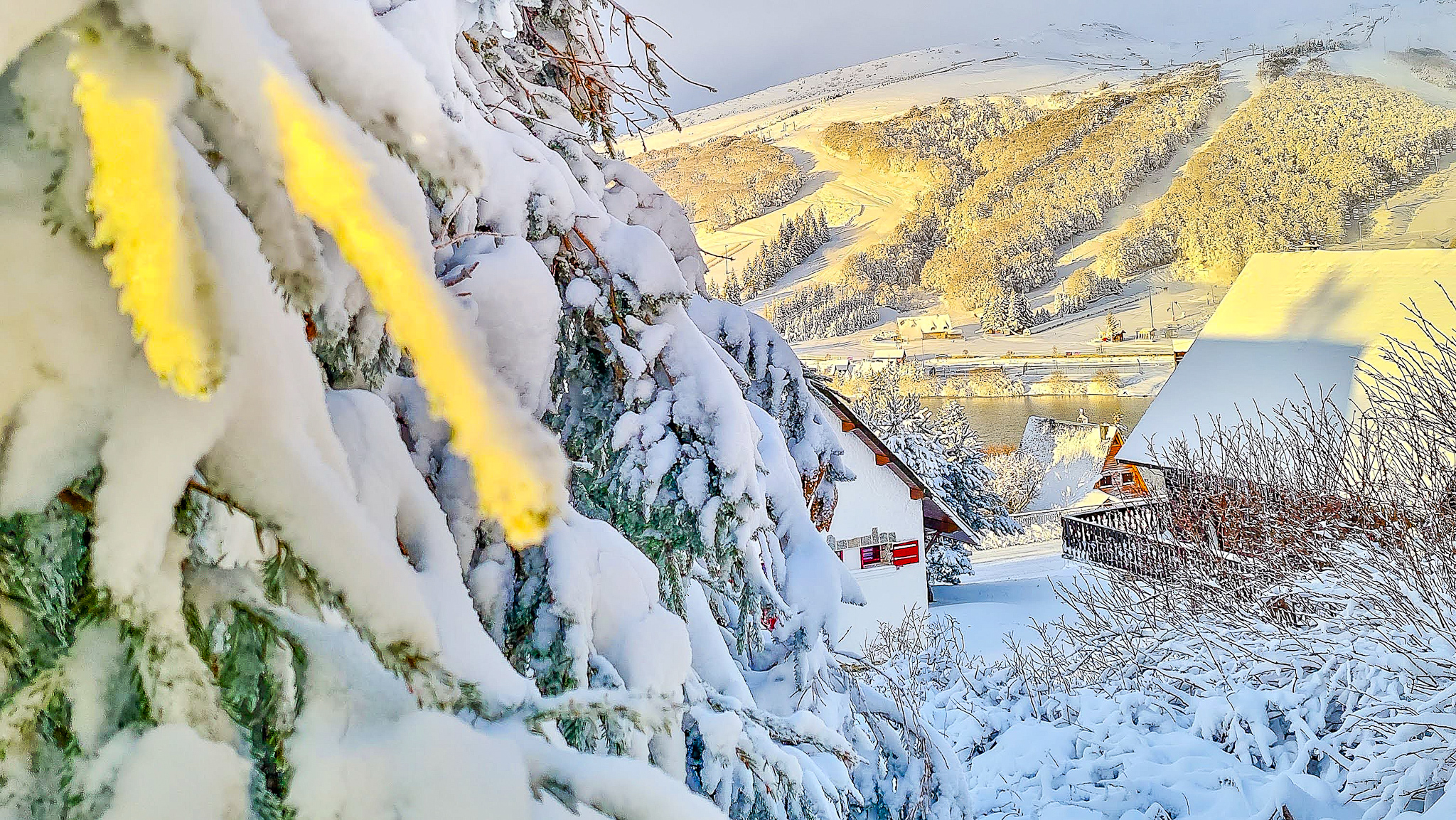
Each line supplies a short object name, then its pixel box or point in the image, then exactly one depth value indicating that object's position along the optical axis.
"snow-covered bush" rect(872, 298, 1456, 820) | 5.33
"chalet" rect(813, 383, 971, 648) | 16.02
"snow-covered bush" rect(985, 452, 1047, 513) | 33.47
